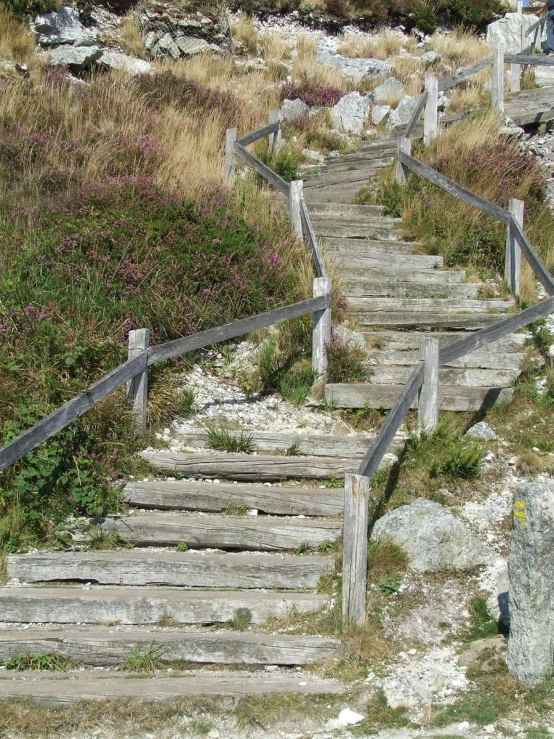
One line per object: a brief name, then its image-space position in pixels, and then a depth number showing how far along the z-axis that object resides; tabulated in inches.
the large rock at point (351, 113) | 588.7
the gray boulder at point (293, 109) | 586.0
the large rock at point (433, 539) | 202.2
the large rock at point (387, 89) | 638.5
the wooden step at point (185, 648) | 179.9
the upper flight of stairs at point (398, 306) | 283.3
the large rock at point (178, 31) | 665.6
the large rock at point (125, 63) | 589.0
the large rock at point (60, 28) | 592.4
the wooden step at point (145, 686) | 165.6
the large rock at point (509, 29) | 797.2
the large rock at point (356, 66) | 708.7
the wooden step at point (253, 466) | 240.7
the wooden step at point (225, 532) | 214.4
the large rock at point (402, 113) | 590.6
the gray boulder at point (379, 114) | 599.5
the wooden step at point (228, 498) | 226.5
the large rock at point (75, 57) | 552.4
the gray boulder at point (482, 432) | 260.1
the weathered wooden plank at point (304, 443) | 254.5
